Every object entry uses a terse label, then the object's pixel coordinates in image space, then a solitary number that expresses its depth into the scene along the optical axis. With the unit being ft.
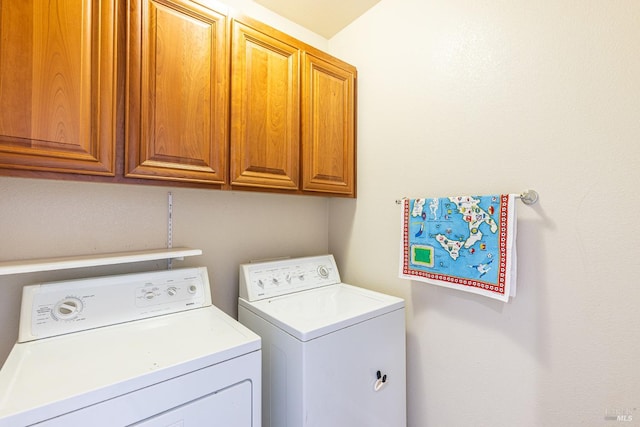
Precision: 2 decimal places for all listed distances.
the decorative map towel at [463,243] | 3.68
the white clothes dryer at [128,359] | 2.39
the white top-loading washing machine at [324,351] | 3.56
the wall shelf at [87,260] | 3.17
